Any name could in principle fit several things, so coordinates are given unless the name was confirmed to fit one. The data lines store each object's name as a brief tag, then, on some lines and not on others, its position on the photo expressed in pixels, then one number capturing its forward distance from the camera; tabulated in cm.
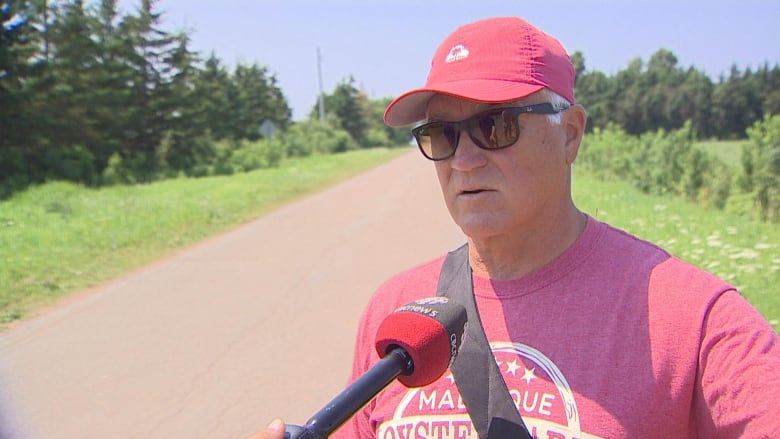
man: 133
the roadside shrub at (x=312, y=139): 5050
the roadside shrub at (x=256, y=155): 4003
